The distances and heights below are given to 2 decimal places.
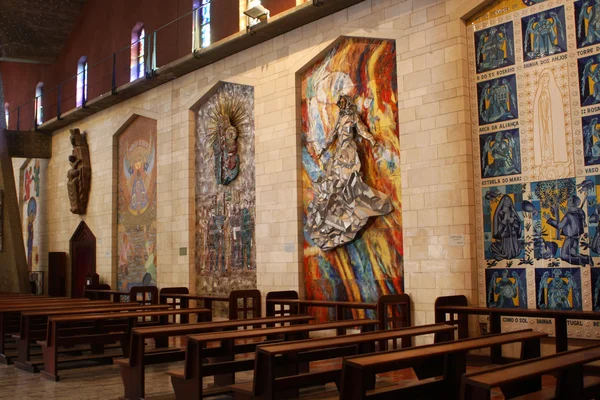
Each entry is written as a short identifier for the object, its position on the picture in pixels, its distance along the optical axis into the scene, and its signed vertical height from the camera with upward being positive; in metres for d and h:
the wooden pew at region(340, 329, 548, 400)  3.74 -0.73
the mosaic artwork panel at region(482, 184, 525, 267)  7.89 +0.37
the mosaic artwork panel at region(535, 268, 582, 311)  7.28 -0.42
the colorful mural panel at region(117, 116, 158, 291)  14.59 +1.32
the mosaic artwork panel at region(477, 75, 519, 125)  8.08 +2.00
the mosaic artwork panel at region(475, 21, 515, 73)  8.13 +2.70
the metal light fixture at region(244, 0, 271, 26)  10.66 +4.17
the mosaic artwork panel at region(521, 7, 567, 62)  7.63 +2.70
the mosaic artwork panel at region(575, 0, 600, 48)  7.33 +2.70
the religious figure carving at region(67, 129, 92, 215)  17.23 +2.34
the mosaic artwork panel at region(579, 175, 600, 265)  7.18 +0.42
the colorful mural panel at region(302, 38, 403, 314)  9.34 +1.63
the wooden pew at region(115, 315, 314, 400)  5.76 -0.92
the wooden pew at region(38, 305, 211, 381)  7.06 -0.91
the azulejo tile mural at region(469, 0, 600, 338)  7.31 +1.19
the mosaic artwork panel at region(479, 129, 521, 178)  7.98 +1.28
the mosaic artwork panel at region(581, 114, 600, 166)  7.24 +1.31
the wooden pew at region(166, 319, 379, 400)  5.13 -0.86
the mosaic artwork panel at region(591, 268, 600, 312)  7.08 -0.43
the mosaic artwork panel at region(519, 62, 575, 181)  7.52 +1.57
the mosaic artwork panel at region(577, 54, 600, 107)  7.29 +2.01
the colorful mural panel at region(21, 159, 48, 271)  20.08 +1.71
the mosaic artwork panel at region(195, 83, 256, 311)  11.86 +1.30
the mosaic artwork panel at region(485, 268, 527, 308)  7.79 -0.43
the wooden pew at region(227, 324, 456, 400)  4.46 -0.83
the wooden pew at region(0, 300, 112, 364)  8.46 -0.69
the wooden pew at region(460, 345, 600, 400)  3.21 -0.66
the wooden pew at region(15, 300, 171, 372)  7.68 -0.77
